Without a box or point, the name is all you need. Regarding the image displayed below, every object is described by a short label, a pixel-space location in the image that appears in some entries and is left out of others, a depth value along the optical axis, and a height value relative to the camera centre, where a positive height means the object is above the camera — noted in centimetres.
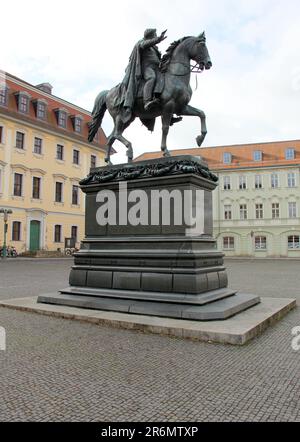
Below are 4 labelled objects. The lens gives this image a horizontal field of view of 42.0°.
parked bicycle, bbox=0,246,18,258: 3497 -6
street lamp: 3259 +242
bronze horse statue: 777 +329
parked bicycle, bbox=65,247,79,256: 4050 +17
